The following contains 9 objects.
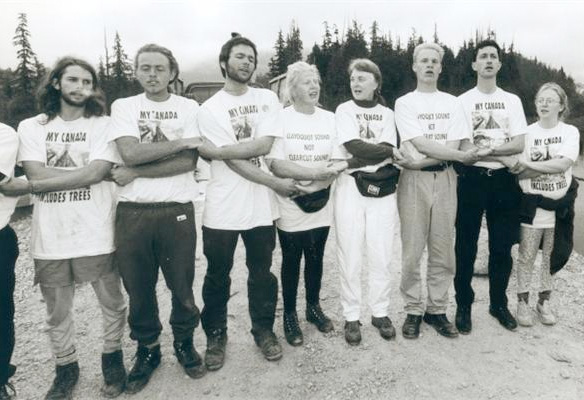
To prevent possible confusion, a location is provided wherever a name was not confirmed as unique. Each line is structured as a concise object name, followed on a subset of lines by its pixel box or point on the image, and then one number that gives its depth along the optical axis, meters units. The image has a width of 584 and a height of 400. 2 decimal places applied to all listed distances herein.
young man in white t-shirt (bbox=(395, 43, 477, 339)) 4.12
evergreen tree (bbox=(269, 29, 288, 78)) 76.94
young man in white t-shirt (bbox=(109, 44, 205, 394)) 3.43
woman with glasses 4.44
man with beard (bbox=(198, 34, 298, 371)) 3.67
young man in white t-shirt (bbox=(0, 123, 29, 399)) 3.23
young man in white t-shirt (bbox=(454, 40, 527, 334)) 4.25
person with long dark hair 3.38
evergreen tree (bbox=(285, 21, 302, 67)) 76.81
